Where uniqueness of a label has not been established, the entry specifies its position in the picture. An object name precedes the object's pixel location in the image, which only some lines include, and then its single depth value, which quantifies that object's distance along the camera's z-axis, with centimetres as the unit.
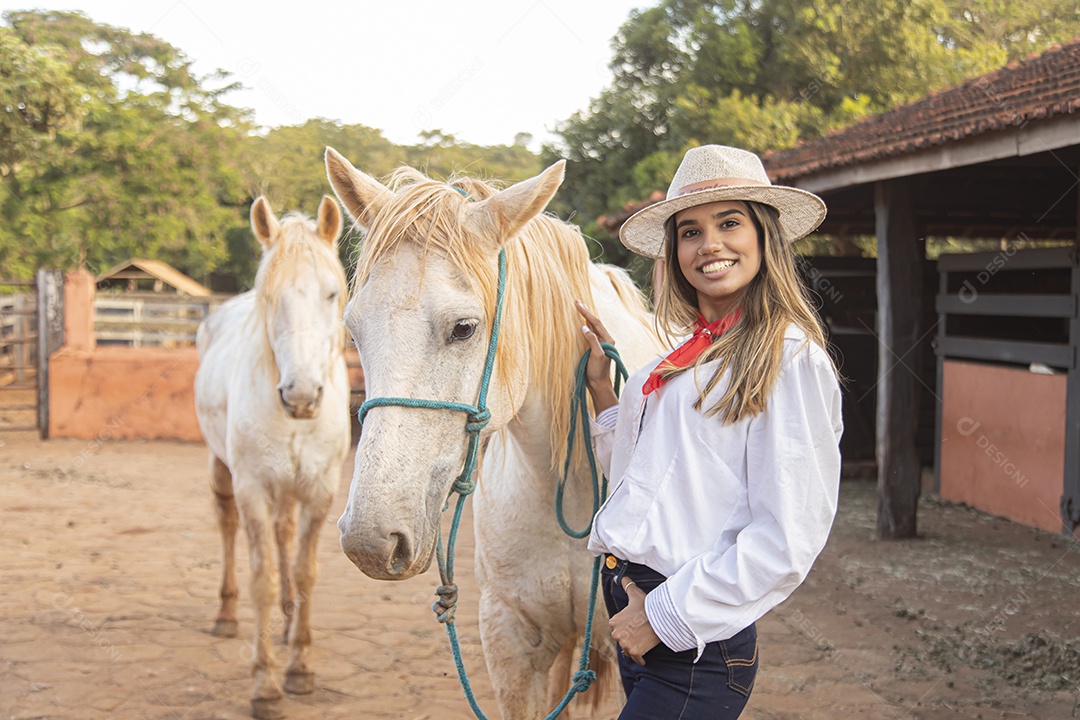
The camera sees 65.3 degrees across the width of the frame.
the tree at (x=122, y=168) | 1716
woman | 129
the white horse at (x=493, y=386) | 142
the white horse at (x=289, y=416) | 352
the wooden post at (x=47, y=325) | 988
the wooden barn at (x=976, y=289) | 533
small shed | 2284
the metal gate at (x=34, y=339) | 991
